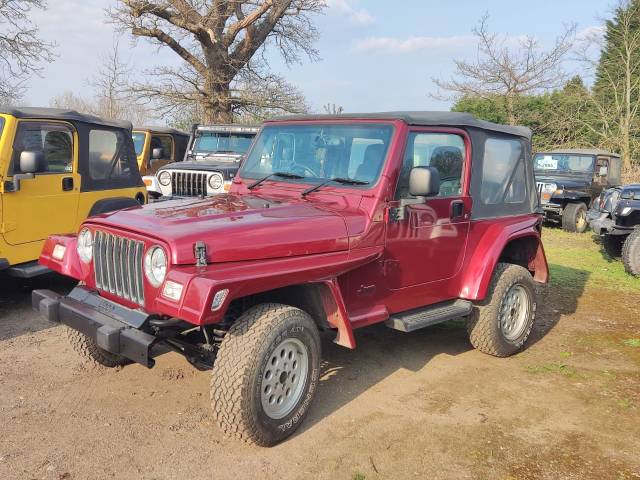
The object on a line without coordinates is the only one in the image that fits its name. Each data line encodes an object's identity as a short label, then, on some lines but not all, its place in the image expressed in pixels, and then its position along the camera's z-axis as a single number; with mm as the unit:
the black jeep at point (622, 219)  8289
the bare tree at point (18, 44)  19122
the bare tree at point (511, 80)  22922
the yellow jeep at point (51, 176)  5535
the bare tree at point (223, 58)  17625
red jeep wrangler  3119
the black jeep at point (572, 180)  13180
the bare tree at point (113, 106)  19562
